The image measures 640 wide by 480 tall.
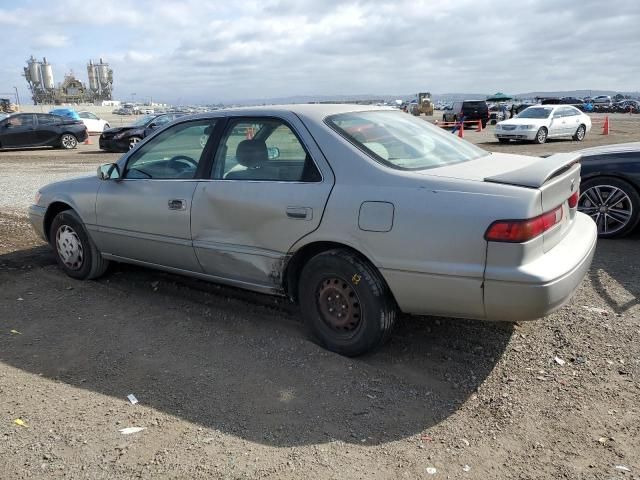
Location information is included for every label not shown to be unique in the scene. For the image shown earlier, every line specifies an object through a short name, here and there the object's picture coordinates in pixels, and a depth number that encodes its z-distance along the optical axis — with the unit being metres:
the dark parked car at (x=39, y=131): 19.91
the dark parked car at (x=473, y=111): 32.28
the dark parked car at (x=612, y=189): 6.03
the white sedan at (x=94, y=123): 29.56
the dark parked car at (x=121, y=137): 18.98
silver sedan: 2.96
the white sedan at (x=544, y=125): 20.39
